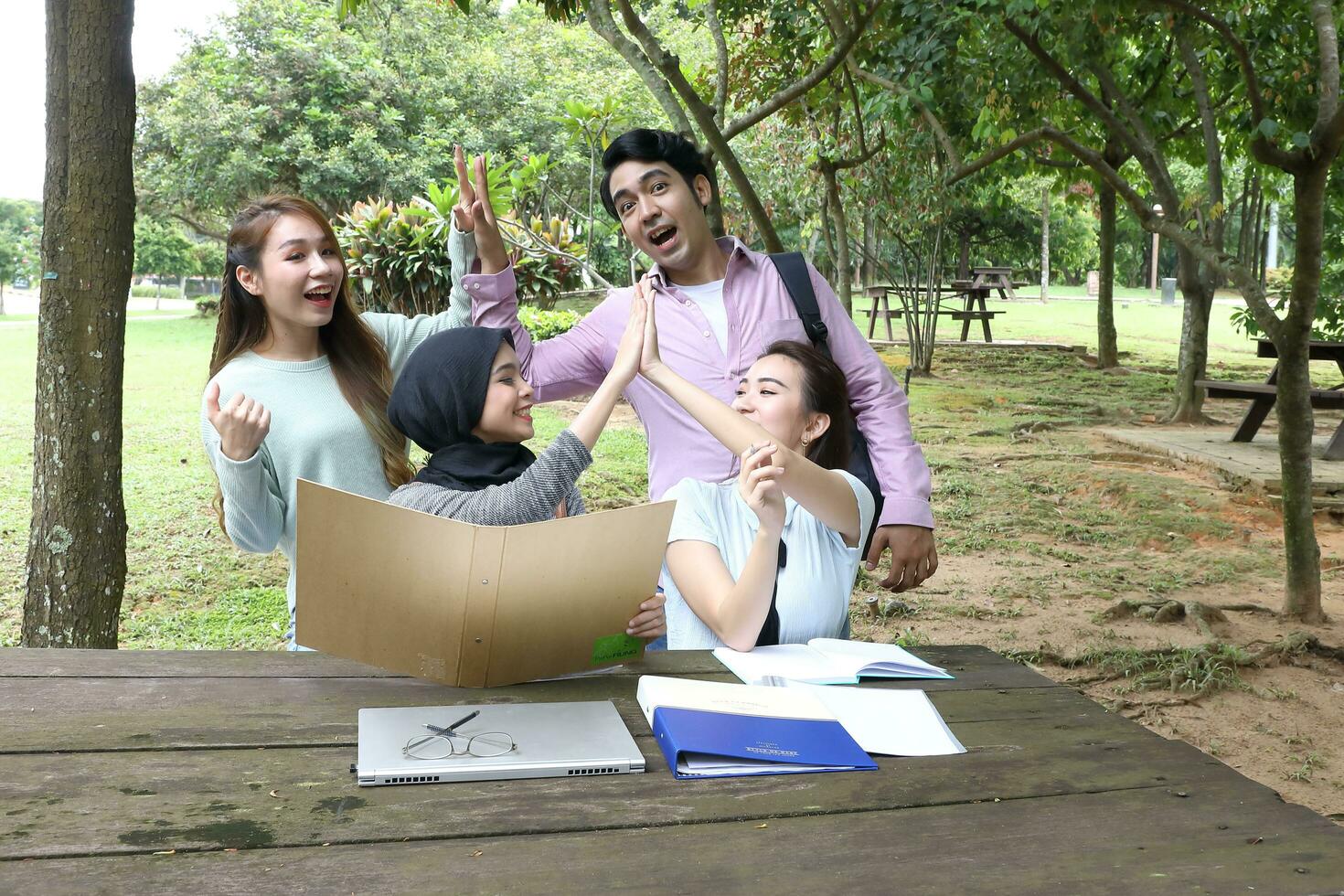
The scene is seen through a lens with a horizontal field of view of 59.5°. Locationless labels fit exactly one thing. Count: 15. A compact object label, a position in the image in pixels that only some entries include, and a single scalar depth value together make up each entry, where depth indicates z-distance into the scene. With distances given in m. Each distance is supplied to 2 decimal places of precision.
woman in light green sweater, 2.24
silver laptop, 1.41
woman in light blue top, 1.98
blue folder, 1.47
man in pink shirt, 2.55
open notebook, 1.84
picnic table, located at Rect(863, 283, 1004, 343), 15.05
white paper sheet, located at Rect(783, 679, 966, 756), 1.58
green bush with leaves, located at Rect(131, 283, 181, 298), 37.78
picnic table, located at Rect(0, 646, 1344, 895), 1.19
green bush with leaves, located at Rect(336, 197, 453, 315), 9.00
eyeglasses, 1.45
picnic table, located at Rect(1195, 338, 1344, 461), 6.97
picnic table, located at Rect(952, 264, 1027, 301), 18.46
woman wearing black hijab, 1.85
